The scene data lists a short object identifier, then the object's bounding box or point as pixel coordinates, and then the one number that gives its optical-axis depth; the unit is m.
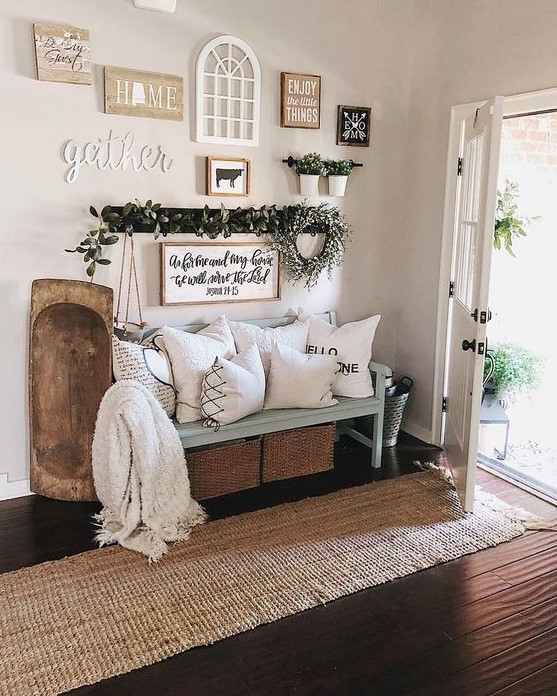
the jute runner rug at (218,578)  2.23
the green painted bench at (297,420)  3.21
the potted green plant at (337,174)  3.89
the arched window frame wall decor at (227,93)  3.47
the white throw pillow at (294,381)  3.53
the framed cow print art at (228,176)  3.57
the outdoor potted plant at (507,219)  4.40
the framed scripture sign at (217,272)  3.55
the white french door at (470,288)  3.00
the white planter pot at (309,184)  3.82
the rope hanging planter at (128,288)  3.40
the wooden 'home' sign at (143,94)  3.24
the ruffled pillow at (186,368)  3.29
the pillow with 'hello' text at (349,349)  3.76
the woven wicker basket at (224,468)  3.30
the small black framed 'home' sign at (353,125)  3.96
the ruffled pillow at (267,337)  3.65
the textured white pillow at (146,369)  3.14
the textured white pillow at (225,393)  3.24
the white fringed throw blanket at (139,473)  2.92
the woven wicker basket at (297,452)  3.54
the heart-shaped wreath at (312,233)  3.84
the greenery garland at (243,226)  3.29
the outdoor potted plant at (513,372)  4.30
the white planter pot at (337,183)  3.90
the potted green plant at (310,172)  3.80
